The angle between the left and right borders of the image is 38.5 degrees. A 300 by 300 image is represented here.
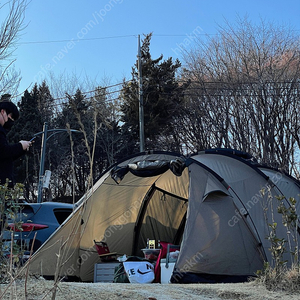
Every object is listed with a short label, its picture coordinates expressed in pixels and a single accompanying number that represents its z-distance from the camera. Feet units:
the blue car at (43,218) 25.22
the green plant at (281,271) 15.49
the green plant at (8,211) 12.50
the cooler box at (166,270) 22.26
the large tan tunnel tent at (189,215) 21.97
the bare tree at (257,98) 75.61
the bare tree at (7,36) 27.27
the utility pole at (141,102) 74.13
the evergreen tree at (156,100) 91.45
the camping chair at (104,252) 26.99
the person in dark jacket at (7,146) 15.31
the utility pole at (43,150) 58.88
